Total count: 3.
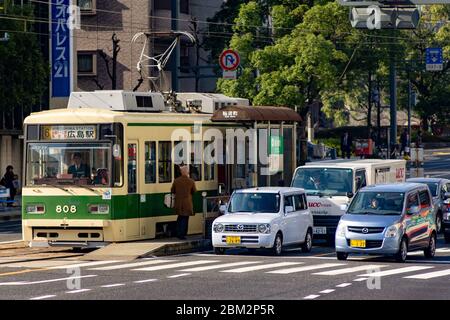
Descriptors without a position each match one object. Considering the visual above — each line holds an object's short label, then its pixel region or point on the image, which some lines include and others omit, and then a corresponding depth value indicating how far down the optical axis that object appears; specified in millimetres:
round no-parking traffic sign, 53500
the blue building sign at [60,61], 51094
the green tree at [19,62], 51500
